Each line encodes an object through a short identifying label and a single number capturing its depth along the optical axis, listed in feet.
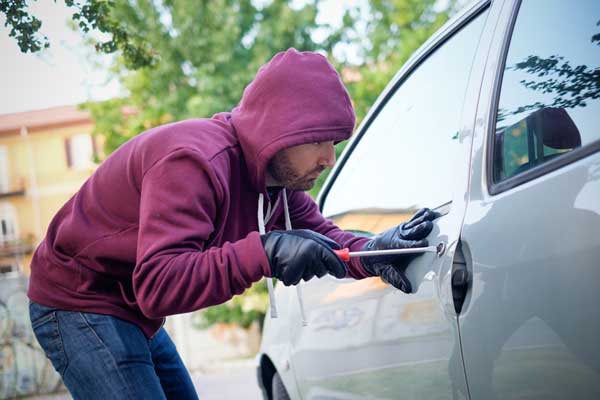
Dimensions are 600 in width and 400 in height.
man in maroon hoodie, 6.40
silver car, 5.11
